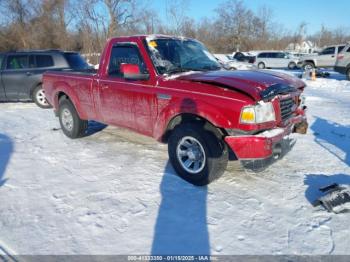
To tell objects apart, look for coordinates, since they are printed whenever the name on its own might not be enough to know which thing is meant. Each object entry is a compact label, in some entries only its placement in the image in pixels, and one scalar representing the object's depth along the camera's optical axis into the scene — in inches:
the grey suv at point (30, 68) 396.2
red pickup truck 148.9
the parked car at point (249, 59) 1089.1
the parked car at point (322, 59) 947.8
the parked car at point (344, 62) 672.4
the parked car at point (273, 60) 1150.1
